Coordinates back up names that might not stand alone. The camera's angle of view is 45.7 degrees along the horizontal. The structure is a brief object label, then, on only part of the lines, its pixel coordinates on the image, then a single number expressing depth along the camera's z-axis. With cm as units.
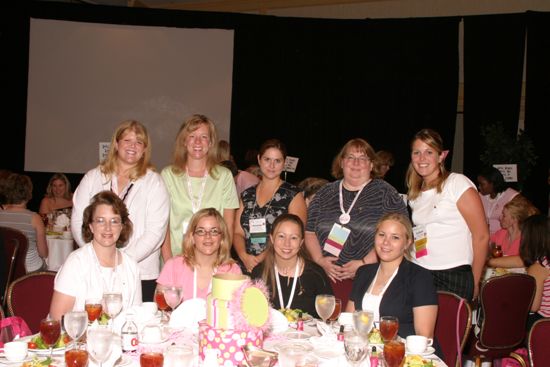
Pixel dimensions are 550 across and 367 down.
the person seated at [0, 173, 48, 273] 543
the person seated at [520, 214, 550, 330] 414
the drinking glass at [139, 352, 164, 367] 215
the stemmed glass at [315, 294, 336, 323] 293
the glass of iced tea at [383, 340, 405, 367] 228
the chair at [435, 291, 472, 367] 332
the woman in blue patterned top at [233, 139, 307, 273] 436
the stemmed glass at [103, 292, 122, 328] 267
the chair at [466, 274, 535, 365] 396
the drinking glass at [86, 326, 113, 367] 216
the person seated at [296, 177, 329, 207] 560
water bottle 252
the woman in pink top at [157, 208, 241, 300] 344
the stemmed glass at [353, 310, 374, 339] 257
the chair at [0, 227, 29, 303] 487
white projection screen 994
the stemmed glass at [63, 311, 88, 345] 240
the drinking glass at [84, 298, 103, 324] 269
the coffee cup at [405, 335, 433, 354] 257
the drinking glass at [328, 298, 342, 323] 295
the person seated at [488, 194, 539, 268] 525
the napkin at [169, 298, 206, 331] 286
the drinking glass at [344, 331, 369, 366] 227
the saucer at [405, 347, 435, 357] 258
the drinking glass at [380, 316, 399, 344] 259
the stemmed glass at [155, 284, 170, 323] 293
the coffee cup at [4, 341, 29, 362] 235
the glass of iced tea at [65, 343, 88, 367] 214
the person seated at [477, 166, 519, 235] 718
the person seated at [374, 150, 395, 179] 654
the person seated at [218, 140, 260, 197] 654
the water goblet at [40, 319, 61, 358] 243
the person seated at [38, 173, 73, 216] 756
